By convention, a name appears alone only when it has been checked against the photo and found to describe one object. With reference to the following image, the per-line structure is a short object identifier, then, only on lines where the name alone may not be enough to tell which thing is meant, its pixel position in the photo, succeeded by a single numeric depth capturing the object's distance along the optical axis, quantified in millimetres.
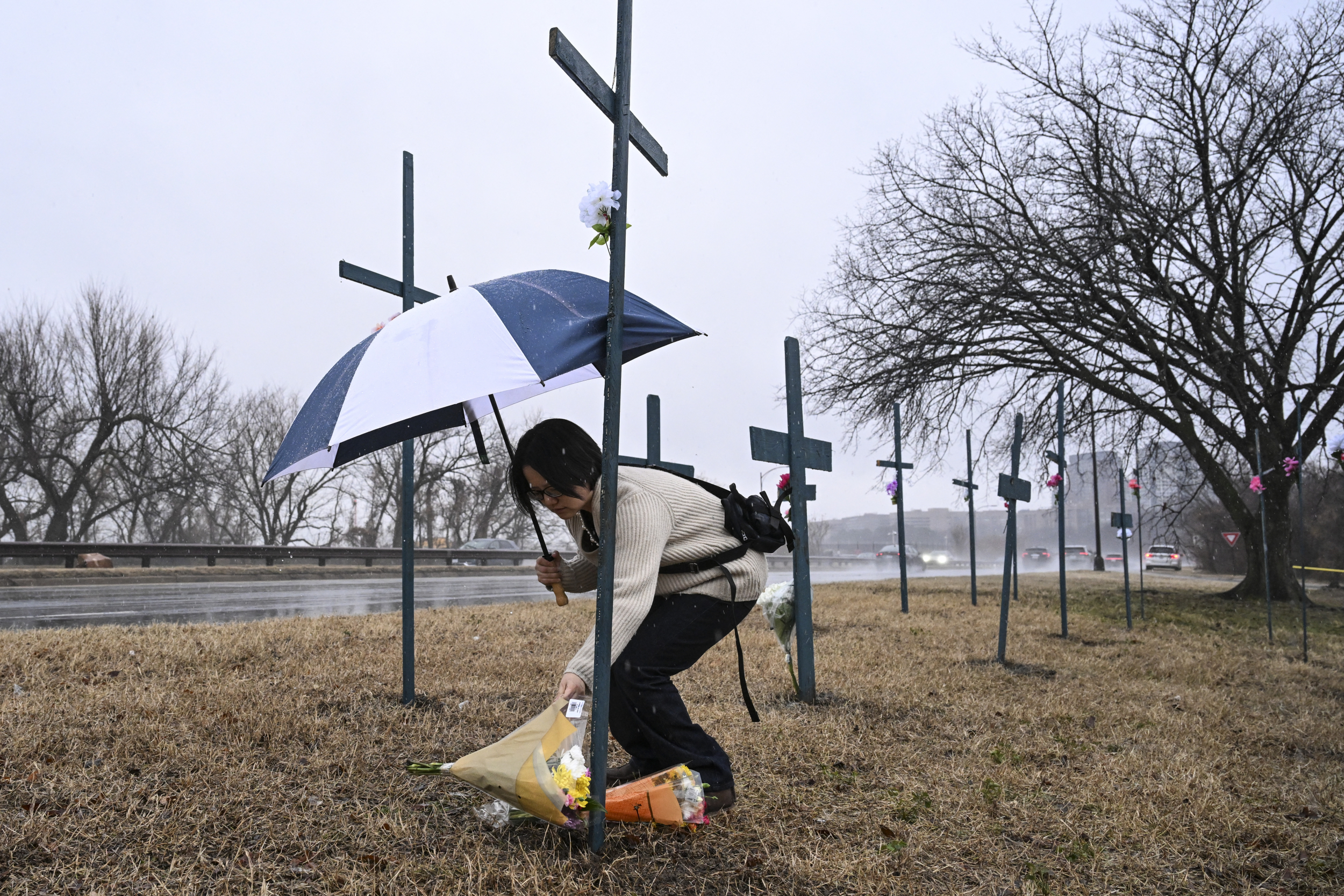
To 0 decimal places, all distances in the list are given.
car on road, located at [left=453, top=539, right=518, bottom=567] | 32375
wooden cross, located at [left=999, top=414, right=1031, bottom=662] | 6836
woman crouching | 2652
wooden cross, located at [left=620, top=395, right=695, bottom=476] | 5988
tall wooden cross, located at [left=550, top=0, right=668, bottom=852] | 2504
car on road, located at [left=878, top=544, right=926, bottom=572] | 45625
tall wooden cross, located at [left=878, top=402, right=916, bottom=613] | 11164
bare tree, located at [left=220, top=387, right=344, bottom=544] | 30281
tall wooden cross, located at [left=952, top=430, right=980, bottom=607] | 12788
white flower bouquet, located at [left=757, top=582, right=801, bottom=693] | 4898
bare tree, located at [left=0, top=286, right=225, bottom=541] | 22016
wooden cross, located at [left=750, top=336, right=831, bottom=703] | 5148
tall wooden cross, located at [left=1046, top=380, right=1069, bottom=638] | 8851
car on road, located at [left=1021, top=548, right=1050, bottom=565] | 66875
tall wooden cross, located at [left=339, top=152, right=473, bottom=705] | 4406
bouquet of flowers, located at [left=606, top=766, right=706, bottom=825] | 2816
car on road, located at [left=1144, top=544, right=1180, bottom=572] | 41188
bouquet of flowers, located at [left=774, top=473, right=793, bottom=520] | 5492
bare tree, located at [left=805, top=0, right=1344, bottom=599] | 12656
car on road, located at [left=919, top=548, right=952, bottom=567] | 51562
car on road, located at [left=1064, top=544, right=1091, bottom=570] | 49781
